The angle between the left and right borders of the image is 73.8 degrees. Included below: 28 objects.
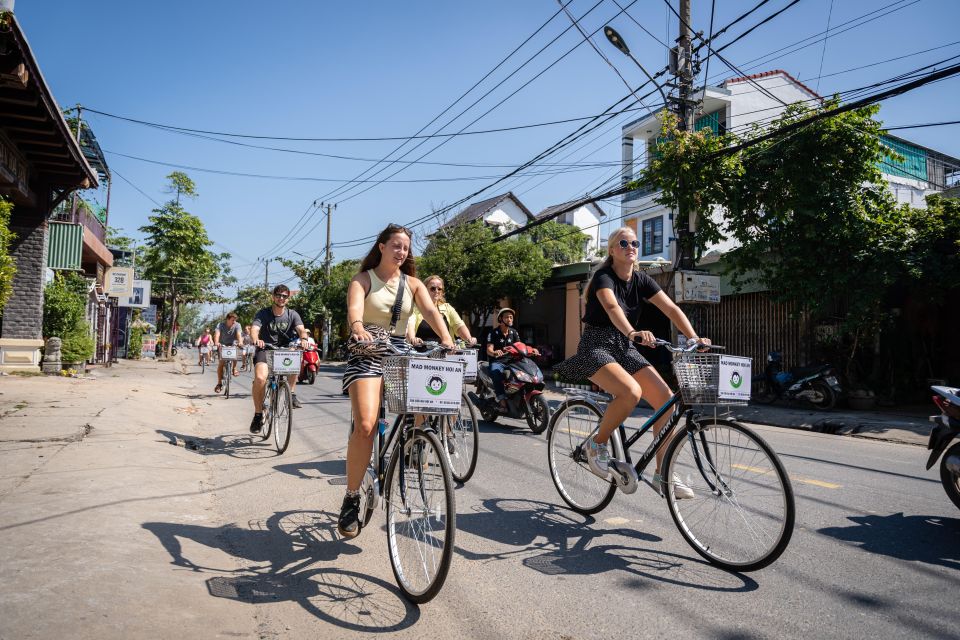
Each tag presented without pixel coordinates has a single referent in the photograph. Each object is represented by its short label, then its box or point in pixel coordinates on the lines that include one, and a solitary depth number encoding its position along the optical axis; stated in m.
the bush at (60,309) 17.50
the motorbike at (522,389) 8.56
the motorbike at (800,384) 12.79
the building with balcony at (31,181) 11.69
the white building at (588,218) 47.62
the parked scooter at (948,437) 4.50
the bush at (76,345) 17.94
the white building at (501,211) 44.94
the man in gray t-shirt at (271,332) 7.51
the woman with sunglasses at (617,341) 4.14
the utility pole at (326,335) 41.00
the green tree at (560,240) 38.38
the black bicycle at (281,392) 7.04
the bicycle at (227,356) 13.62
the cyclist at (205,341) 23.91
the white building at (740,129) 28.41
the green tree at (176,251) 37.62
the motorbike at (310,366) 16.73
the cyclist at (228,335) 13.93
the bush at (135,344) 36.34
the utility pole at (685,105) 14.23
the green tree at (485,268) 24.73
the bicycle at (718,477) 3.31
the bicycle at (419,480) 2.95
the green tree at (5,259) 9.62
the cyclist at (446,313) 7.23
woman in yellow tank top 3.63
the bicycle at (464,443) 5.63
